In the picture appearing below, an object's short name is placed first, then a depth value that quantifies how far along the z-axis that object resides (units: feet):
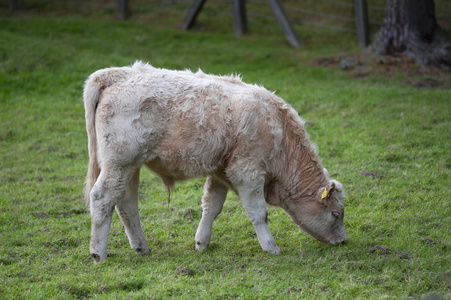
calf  41.24
